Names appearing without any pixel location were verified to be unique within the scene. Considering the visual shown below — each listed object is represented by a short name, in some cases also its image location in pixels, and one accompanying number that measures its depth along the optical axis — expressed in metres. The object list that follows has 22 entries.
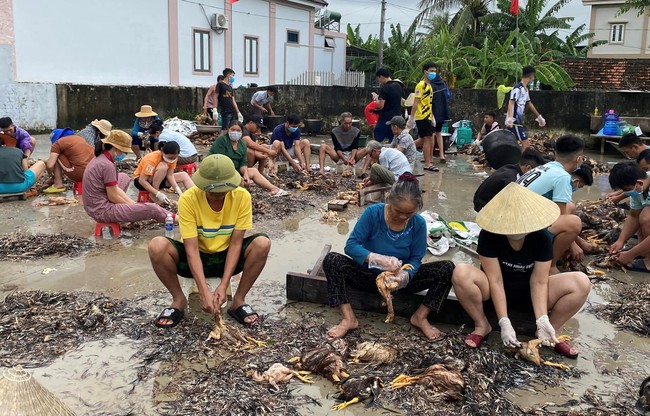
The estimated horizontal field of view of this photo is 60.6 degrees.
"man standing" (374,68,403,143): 10.27
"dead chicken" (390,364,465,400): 3.00
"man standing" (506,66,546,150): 9.91
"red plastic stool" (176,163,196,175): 8.08
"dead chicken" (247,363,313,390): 3.12
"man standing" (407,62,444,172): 10.27
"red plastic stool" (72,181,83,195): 7.88
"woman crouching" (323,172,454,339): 3.78
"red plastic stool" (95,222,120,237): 5.91
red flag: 13.78
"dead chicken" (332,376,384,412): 2.99
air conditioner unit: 20.44
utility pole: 25.01
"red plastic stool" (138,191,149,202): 7.03
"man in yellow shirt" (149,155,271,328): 3.75
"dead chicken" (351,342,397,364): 3.38
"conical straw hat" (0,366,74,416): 1.93
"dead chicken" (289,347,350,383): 3.22
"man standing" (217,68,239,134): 13.03
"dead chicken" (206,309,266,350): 3.57
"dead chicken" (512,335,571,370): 3.39
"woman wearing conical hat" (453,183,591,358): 3.54
